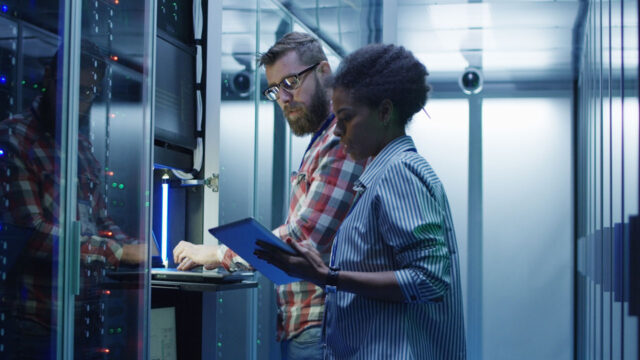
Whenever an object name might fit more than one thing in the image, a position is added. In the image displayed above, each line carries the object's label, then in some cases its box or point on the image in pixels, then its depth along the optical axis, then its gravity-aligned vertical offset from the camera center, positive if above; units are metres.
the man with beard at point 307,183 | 1.90 +0.03
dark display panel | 3.05 +0.43
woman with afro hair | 1.50 -0.10
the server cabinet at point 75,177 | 1.59 +0.04
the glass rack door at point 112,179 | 1.83 +0.04
